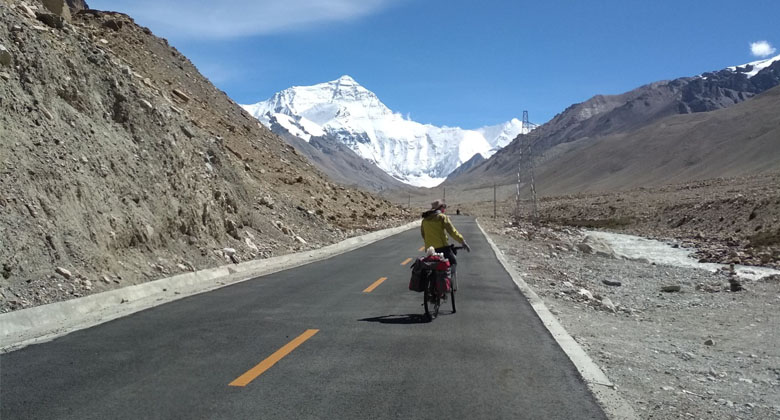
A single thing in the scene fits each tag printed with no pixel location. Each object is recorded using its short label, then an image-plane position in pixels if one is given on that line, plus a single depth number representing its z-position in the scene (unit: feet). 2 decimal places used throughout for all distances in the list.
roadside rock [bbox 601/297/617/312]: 42.62
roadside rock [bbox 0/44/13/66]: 44.96
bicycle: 30.83
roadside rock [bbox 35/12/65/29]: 57.77
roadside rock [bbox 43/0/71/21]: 69.61
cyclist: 33.65
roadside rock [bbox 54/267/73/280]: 34.99
